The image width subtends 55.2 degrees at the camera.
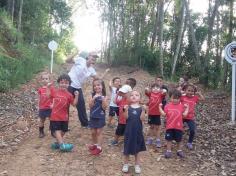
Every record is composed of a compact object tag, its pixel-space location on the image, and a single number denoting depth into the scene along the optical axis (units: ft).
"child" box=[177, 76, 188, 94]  16.57
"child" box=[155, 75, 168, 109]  15.96
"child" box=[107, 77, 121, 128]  15.92
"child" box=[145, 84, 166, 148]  15.58
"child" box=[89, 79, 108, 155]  13.76
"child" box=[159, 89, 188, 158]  13.89
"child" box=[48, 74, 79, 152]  13.86
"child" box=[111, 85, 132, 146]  14.58
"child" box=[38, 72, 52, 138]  15.24
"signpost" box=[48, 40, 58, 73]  34.70
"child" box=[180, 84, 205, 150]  14.83
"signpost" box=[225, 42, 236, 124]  18.13
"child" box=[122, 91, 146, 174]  12.29
